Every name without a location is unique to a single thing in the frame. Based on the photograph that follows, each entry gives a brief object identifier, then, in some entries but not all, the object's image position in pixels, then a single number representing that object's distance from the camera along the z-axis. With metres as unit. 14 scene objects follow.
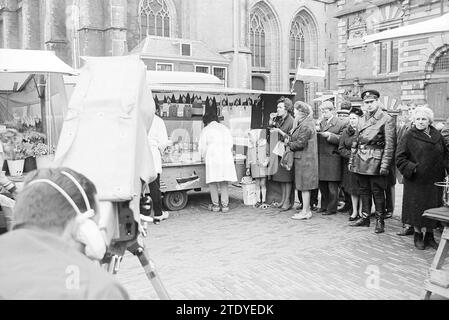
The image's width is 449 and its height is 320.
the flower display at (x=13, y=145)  6.95
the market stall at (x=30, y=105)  6.98
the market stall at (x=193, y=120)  9.23
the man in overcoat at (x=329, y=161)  8.41
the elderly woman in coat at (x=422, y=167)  6.20
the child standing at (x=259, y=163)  9.32
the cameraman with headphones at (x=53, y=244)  1.44
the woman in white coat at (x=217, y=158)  9.14
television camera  3.14
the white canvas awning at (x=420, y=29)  6.35
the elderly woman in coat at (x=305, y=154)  8.23
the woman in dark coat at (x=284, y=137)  8.90
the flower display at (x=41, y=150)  7.18
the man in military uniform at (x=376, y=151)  7.01
